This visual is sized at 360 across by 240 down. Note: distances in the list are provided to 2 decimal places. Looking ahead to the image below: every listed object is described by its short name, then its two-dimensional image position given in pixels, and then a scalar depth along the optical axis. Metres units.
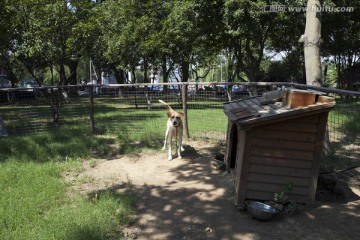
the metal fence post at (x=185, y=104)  8.49
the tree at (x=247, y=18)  14.62
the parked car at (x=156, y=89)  9.39
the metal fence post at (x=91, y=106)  9.21
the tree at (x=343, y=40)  19.08
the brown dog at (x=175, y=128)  6.97
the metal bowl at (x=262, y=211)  4.02
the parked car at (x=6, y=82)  42.53
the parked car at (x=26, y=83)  62.22
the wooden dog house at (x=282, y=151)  4.16
